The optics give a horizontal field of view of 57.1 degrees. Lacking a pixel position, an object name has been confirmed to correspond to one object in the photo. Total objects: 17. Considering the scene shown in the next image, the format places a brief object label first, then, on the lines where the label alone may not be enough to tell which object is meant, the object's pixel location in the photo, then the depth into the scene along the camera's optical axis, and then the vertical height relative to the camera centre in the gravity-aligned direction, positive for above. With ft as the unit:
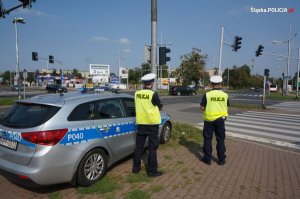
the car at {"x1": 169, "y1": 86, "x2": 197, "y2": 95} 141.79 -3.06
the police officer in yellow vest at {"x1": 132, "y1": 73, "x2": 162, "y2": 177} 16.43 -2.15
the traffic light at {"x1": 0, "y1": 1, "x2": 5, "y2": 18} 47.09 +12.21
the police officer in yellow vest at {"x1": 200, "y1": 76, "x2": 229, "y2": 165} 18.53 -2.11
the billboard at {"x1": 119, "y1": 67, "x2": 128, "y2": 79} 228.51 +9.33
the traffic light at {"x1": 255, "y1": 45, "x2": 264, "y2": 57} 90.72 +11.40
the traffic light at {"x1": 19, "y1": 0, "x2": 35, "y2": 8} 42.86 +12.53
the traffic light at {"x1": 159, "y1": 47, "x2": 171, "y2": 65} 30.01 +3.06
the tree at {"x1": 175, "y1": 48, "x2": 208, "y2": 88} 200.44 +12.48
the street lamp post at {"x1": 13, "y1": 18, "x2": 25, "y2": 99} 94.98 +21.38
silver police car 13.00 -2.81
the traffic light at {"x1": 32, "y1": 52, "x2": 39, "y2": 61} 110.32 +10.53
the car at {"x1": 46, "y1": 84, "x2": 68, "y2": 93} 159.02 -2.72
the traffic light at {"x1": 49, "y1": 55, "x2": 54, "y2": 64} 126.57 +11.40
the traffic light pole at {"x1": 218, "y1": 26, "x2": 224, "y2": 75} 74.41 +9.54
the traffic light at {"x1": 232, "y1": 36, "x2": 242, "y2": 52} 74.65 +11.27
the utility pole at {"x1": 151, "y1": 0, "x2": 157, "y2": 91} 27.14 +5.37
